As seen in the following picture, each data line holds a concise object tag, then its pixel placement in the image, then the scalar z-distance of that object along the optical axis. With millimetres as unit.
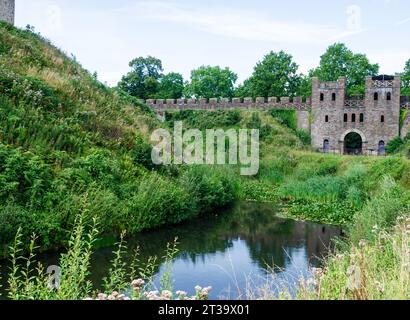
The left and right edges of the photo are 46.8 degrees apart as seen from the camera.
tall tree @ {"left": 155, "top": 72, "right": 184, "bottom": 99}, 57119
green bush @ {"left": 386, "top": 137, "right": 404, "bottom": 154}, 36081
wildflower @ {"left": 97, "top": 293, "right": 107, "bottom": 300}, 4945
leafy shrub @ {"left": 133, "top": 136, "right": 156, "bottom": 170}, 16234
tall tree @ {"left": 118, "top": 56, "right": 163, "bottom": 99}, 56219
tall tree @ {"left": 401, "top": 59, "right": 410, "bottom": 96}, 50178
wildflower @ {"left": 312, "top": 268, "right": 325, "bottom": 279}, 6391
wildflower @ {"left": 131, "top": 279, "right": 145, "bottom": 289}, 5358
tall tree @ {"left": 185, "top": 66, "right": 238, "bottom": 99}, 58875
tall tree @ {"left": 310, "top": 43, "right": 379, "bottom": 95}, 48906
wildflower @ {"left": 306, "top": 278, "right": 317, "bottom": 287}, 5594
